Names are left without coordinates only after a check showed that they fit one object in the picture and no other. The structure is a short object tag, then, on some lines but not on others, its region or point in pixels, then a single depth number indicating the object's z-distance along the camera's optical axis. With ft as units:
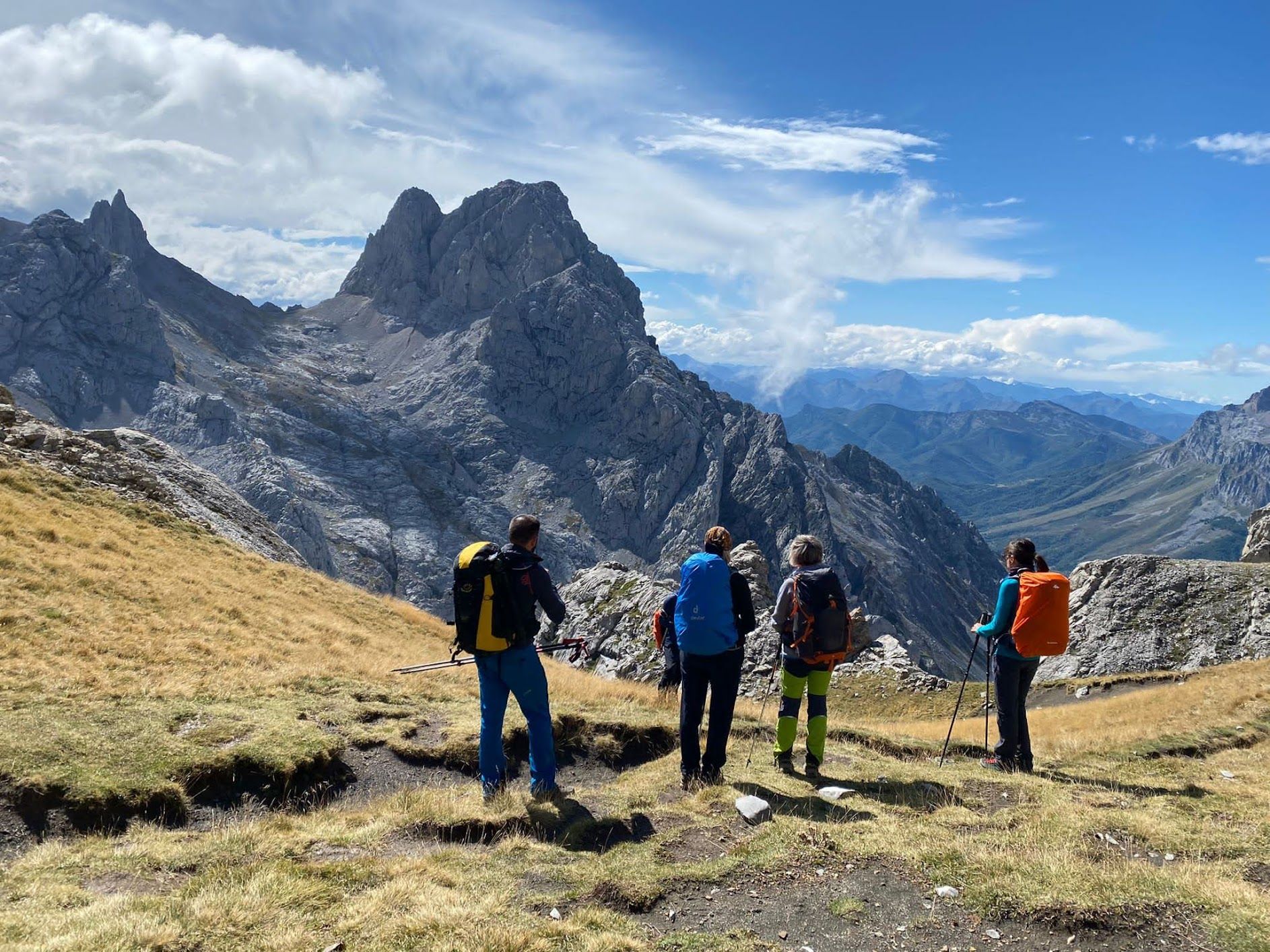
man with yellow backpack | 32.76
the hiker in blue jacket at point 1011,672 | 41.75
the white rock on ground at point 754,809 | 30.17
